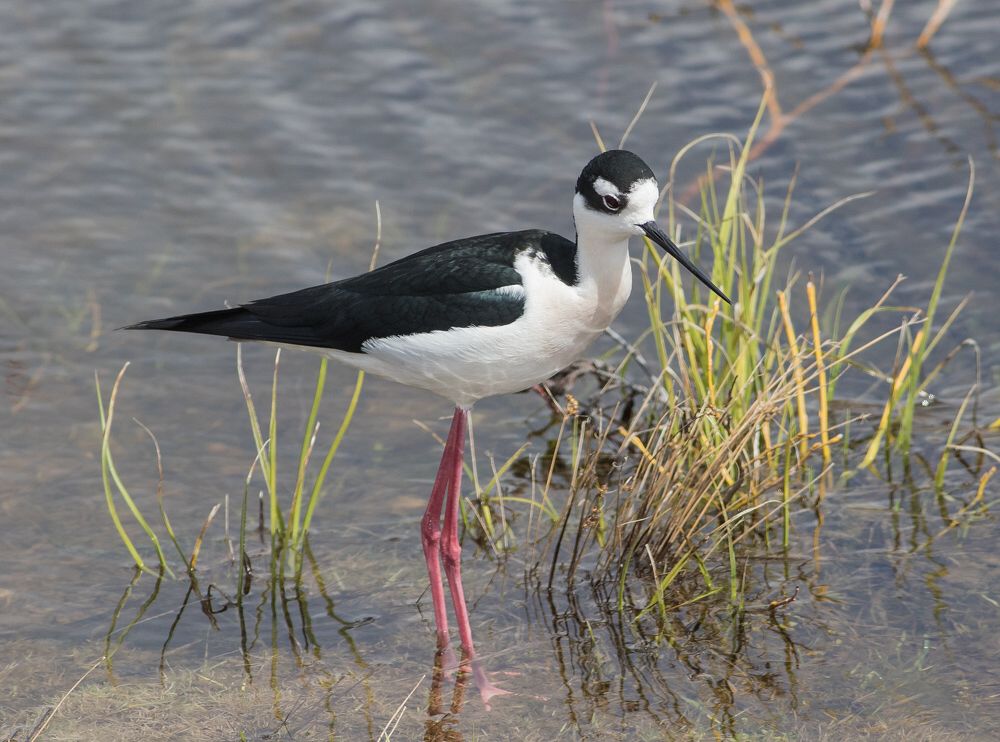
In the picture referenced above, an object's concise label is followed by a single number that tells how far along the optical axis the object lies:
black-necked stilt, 9.18
